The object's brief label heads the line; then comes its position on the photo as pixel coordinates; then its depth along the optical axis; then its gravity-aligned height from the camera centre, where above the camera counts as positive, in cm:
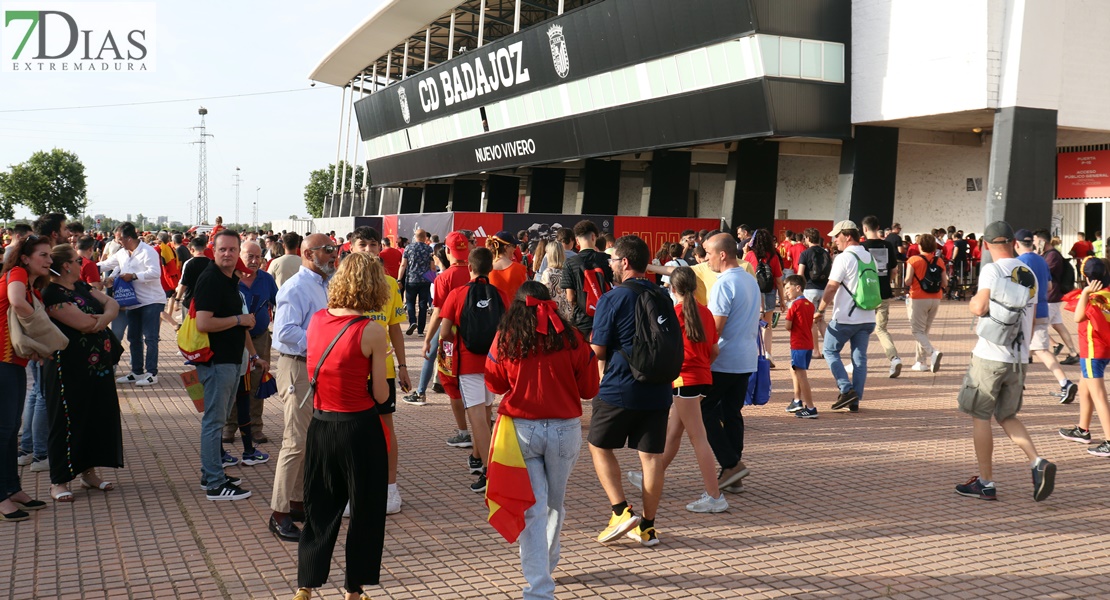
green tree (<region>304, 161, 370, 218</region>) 12959 +454
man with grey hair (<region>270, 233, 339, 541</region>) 570 -105
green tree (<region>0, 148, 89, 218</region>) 6781 +193
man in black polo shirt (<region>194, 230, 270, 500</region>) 631 -92
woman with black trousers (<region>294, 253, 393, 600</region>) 445 -115
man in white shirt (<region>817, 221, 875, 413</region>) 978 -84
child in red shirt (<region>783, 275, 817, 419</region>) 969 -117
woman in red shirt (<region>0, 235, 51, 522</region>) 609 -103
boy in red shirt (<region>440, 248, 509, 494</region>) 684 -99
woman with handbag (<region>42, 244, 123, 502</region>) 651 -129
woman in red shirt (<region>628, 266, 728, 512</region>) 608 -94
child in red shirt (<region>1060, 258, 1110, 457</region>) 802 -85
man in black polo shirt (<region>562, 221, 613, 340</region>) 870 -46
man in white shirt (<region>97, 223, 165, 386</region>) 1130 -103
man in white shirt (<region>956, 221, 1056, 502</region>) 661 -95
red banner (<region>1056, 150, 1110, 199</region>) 2572 +225
